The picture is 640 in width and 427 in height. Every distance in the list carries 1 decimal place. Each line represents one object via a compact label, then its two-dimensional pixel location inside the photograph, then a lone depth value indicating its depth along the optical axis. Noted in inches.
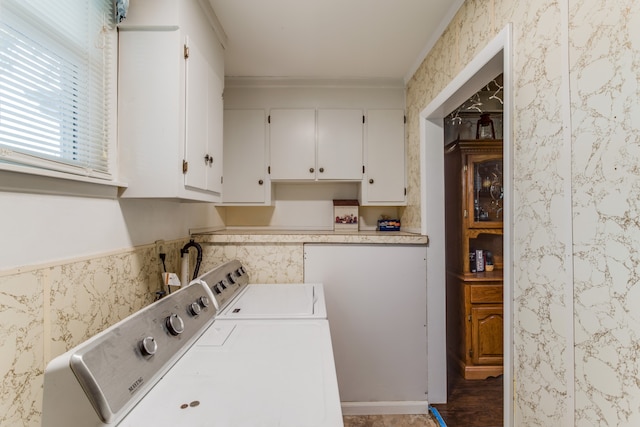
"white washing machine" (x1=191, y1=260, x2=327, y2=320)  57.3
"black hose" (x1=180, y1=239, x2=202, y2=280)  67.8
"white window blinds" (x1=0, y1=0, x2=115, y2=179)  32.1
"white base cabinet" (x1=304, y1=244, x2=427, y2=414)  86.0
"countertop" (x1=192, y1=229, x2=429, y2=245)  84.7
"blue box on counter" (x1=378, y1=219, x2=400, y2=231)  106.5
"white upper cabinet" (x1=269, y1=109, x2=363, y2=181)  100.1
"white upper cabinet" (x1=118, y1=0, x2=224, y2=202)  50.4
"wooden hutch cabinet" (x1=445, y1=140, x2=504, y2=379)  103.7
